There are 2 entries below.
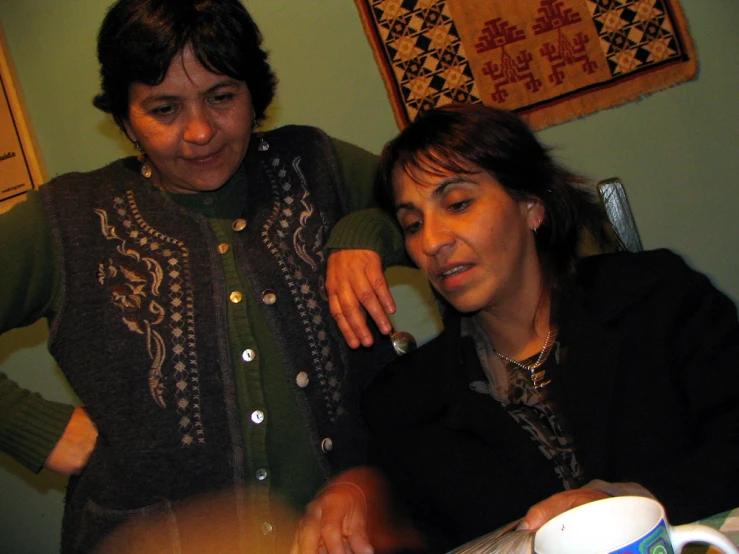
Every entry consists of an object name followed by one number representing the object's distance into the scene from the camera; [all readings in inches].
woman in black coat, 43.6
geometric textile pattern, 81.9
